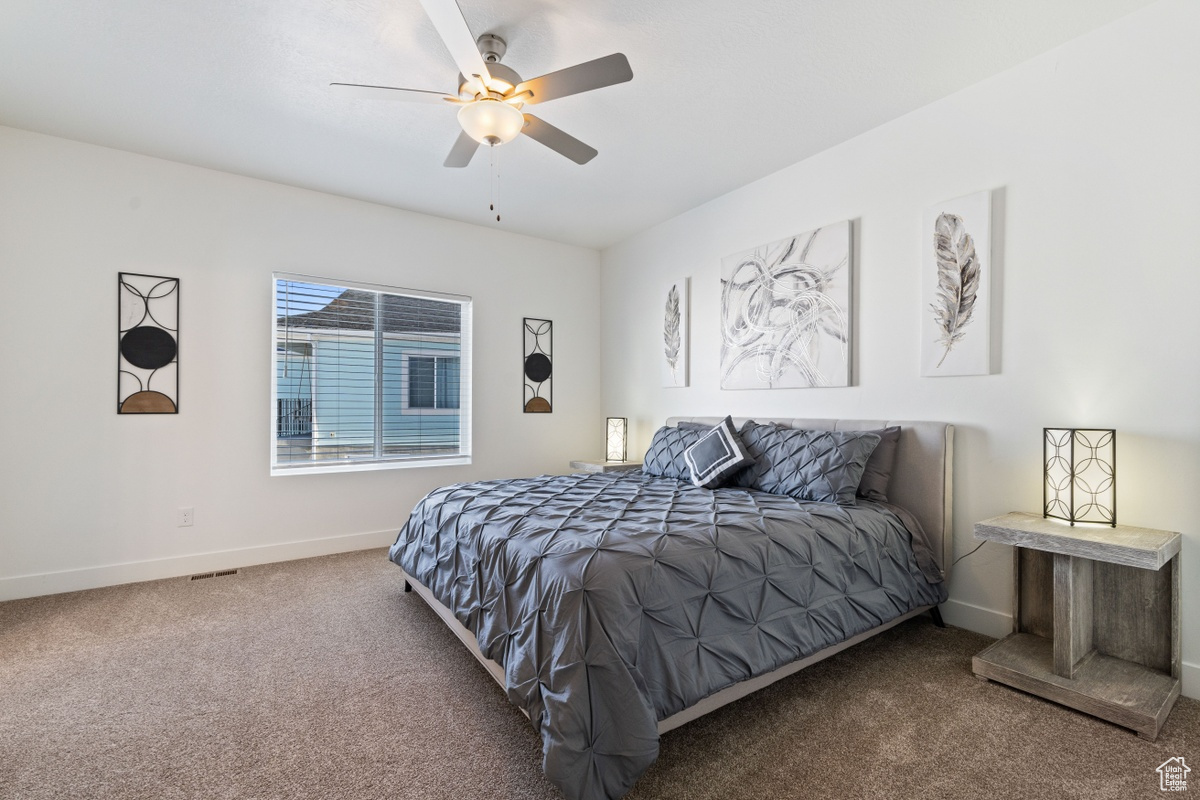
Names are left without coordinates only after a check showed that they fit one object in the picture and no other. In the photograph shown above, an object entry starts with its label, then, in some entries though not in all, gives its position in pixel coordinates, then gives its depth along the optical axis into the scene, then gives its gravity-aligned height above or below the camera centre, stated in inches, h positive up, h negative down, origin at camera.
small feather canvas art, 170.4 +19.8
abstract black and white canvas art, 125.6 +21.3
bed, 56.5 -26.5
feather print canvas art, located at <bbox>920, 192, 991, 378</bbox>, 100.8 +21.5
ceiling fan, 78.2 +48.6
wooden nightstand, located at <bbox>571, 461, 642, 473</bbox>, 168.9 -22.8
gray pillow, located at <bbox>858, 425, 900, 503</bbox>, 107.1 -14.5
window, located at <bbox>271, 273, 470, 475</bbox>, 154.6 +4.9
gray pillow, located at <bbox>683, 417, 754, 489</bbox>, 118.3 -13.7
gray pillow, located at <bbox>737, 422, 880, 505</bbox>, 102.5 -13.4
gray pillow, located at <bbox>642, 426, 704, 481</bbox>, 131.6 -14.9
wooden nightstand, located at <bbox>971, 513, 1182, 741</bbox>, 72.8 -35.7
